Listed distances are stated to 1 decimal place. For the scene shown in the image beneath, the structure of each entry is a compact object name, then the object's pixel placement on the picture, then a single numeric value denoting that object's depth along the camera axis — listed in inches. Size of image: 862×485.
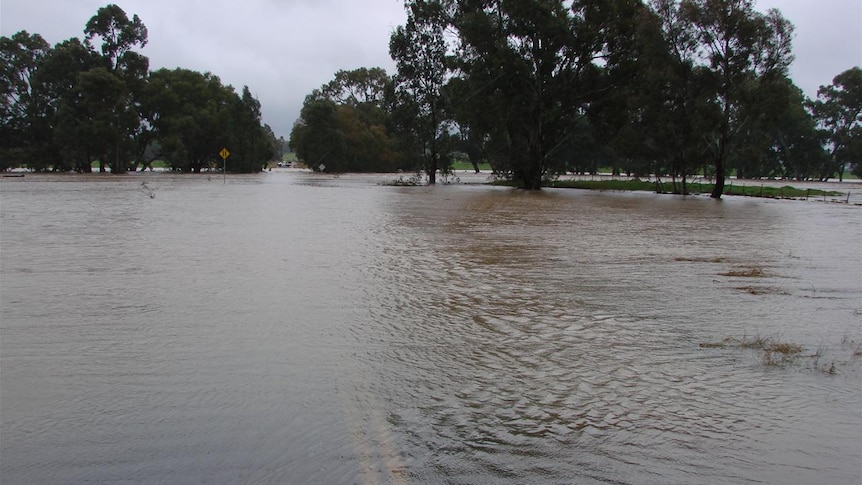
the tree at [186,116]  3006.9
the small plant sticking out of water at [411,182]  2080.5
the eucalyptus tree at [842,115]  3351.4
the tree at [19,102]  2733.8
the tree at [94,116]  2588.6
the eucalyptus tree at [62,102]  2625.5
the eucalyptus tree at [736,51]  1275.8
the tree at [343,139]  3794.3
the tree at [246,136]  3245.6
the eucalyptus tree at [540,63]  1539.1
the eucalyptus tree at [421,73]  2062.0
